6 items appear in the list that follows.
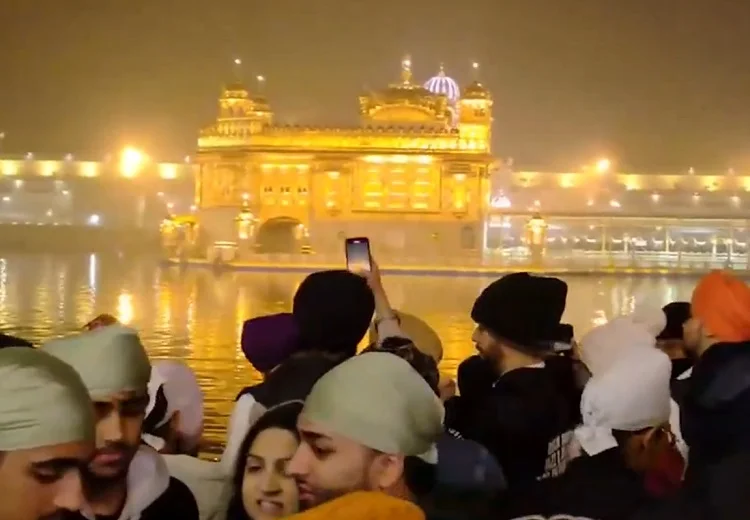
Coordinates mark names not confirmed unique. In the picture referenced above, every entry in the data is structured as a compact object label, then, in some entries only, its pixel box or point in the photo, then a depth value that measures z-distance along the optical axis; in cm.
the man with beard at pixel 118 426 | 214
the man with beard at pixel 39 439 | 166
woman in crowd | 218
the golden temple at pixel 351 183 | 3030
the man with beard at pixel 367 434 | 192
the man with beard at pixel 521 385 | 265
